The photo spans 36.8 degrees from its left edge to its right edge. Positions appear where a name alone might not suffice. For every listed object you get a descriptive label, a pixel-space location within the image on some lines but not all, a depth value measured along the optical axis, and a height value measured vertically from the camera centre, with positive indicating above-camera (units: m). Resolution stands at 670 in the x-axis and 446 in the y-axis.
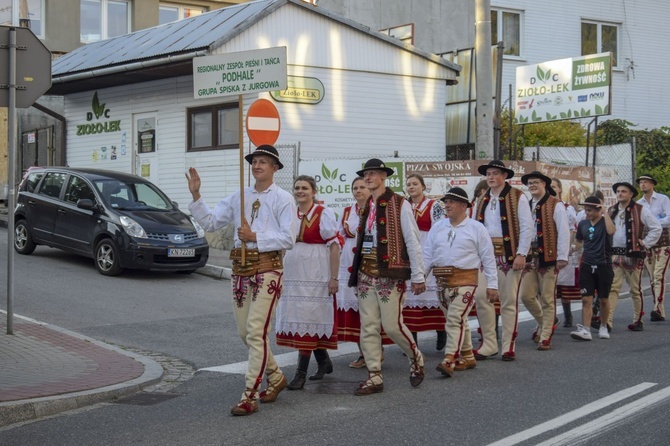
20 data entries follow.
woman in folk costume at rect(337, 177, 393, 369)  9.43 -0.85
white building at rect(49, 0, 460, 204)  21.19 +2.47
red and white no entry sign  17.14 +1.39
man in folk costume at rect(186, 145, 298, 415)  7.71 -0.39
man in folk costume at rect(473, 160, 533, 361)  10.48 -0.28
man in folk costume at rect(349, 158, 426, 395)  8.48 -0.57
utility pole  17.12 +2.10
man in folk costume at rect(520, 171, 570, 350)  11.06 -0.58
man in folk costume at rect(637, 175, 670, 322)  13.68 -0.59
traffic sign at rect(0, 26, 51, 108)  10.95 +1.47
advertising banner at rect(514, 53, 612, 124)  21.34 +2.55
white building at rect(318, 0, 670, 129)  30.45 +5.40
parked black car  16.34 -0.35
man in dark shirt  12.02 -0.68
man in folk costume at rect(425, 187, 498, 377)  9.55 -0.56
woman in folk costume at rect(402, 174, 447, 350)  10.43 -0.94
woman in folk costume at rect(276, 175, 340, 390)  8.75 -0.73
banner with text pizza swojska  17.34 +0.52
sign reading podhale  9.65 +1.27
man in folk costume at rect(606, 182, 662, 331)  13.02 -0.42
